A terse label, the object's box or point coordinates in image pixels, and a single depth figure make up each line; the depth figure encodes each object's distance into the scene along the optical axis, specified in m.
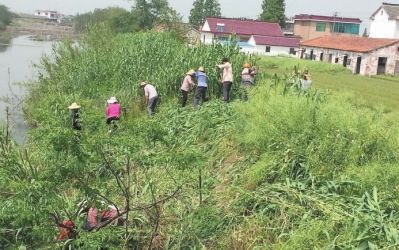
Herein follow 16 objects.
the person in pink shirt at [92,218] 6.72
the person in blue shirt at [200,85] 14.24
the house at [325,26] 60.31
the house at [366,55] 34.41
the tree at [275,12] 63.62
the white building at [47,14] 175.38
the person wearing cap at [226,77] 14.22
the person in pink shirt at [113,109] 12.62
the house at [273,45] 49.22
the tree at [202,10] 82.42
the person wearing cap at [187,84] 14.69
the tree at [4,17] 90.38
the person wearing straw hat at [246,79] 14.79
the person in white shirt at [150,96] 14.74
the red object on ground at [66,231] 6.50
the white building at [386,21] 45.31
